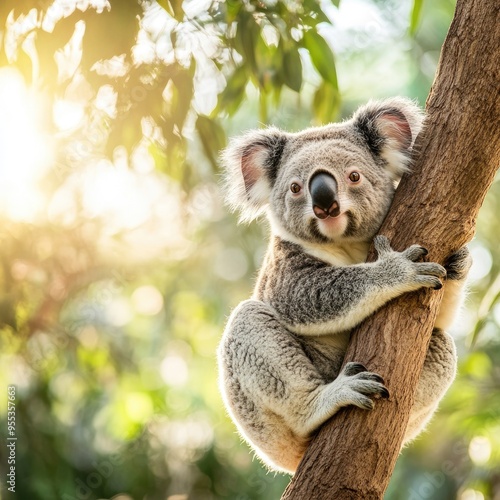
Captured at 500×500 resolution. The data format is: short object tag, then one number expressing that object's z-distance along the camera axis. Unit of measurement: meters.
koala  3.34
